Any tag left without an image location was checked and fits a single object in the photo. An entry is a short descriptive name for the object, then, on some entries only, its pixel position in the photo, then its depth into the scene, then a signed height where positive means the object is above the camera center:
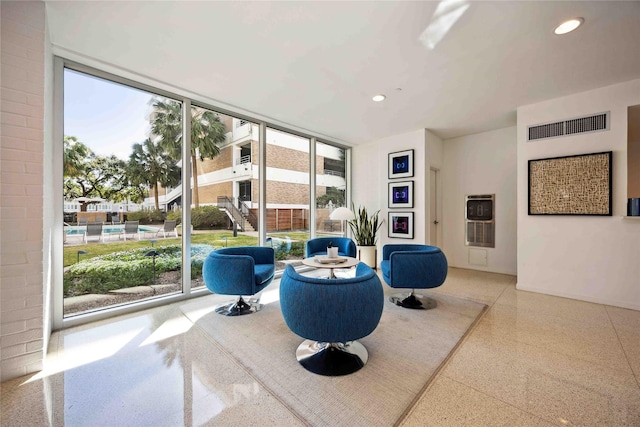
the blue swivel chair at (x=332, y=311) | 1.93 -0.73
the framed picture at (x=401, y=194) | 5.36 +0.39
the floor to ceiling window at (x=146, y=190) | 2.95 +0.32
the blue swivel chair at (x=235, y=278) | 3.01 -0.76
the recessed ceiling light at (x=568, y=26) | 2.25 +1.64
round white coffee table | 3.11 -0.61
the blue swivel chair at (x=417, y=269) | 3.17 -0.69
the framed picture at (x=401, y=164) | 5.37 +1.01
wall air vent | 3.52 +1.22
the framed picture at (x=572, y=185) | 3.48 +0.39
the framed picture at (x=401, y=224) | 5.38 -0.25
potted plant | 5.67 -0.49
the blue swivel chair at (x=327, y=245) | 4.51 -0.57
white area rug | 1.68 -1.23
